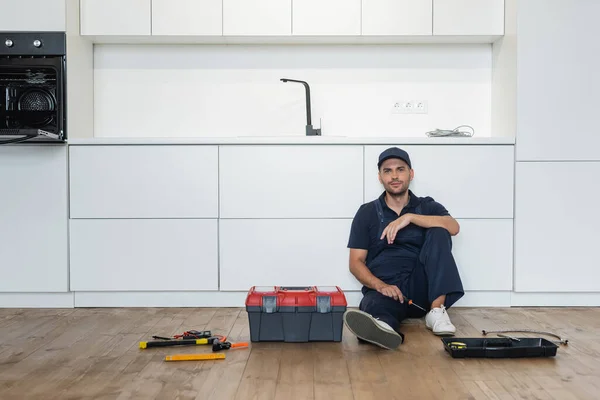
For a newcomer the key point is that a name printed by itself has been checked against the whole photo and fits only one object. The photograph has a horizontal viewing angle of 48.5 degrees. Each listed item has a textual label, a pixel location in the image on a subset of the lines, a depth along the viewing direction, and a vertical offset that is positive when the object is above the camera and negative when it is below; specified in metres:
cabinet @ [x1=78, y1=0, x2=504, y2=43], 3.99 +1.02
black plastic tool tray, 2.53 -0.61
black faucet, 4.16 +0.43
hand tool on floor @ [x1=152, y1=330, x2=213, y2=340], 2.83 -0.63
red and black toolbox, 2.84 -0.55
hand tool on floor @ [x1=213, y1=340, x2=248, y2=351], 2.66 -0.64
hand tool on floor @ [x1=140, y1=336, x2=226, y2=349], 2.73 -0.64
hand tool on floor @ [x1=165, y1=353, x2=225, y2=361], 2.51 -0.64
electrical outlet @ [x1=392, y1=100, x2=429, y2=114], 4.34 +0.53
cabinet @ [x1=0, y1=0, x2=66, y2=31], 3.70 +0.96
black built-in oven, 3.71 +0.59
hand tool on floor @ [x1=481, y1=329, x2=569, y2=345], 2.93 -0.65
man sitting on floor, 3.11 -0.32
